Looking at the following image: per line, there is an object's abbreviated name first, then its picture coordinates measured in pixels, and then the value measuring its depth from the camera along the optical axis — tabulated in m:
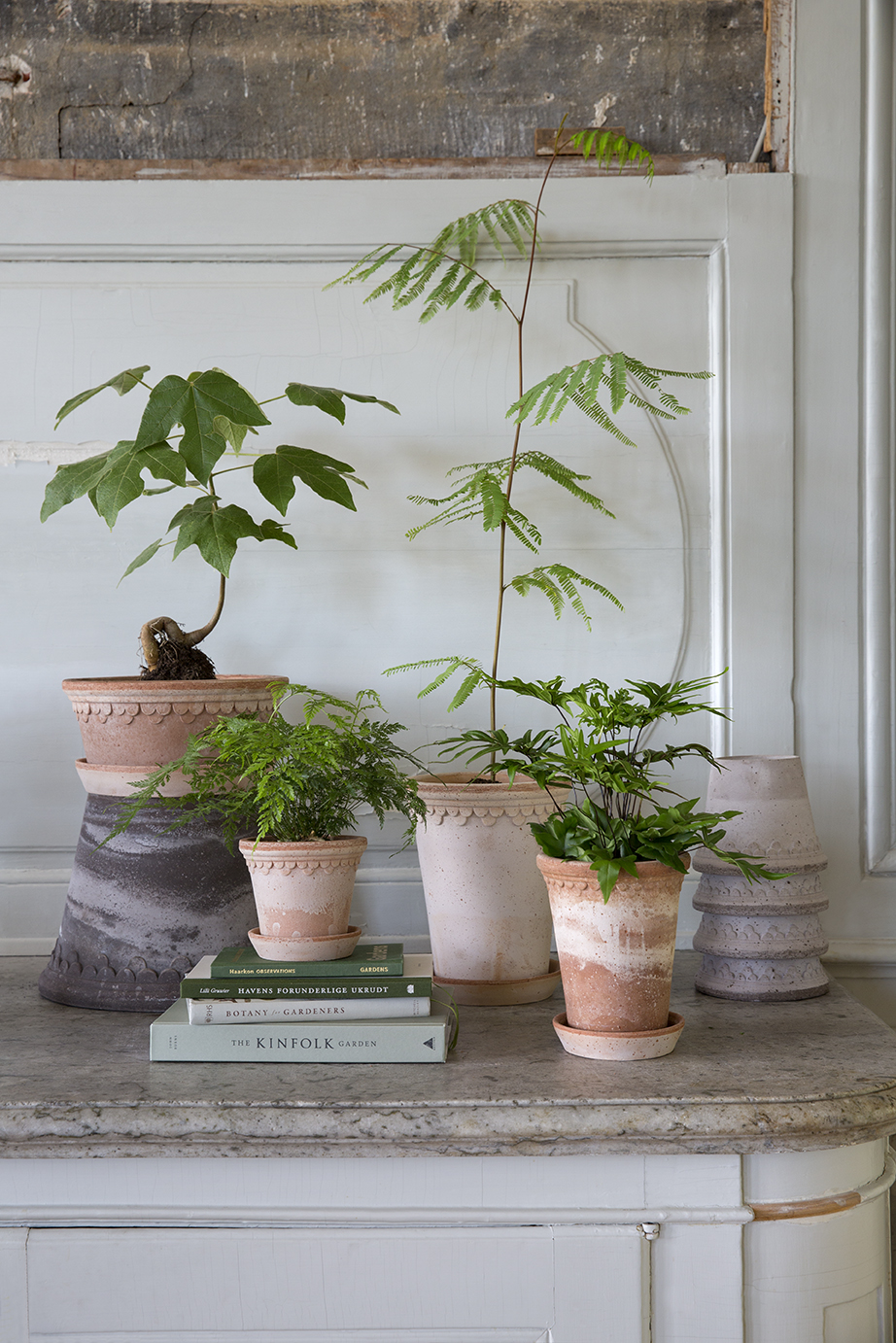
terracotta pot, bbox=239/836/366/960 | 1.06
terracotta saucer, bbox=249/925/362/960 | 1.06
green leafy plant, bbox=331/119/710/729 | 1.27
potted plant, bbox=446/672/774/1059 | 0.97
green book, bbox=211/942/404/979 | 1.00
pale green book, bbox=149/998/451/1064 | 0.97
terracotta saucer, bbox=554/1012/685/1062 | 0.97
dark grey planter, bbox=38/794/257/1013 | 1.17
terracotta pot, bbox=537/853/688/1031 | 0.97
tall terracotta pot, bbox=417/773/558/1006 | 1.20
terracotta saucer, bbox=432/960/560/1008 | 1.19
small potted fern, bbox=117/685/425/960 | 1.06
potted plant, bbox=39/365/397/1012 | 1.16
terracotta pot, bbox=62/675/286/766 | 1.19
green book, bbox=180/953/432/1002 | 0.99
